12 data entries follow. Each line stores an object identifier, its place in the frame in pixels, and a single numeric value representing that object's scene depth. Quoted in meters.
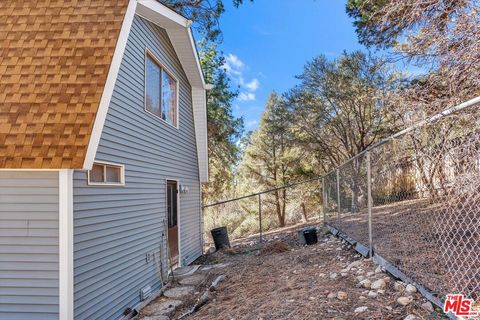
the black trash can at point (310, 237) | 7.73
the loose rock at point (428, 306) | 2.84
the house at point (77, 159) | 3.68
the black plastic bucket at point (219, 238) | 10.19
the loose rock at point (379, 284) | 3.48
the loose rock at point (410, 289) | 3.18
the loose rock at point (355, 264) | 4.41
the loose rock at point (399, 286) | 3.31
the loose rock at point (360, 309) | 3.11
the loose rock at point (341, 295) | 3.47
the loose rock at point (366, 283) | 3.60
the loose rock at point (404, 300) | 3.04
